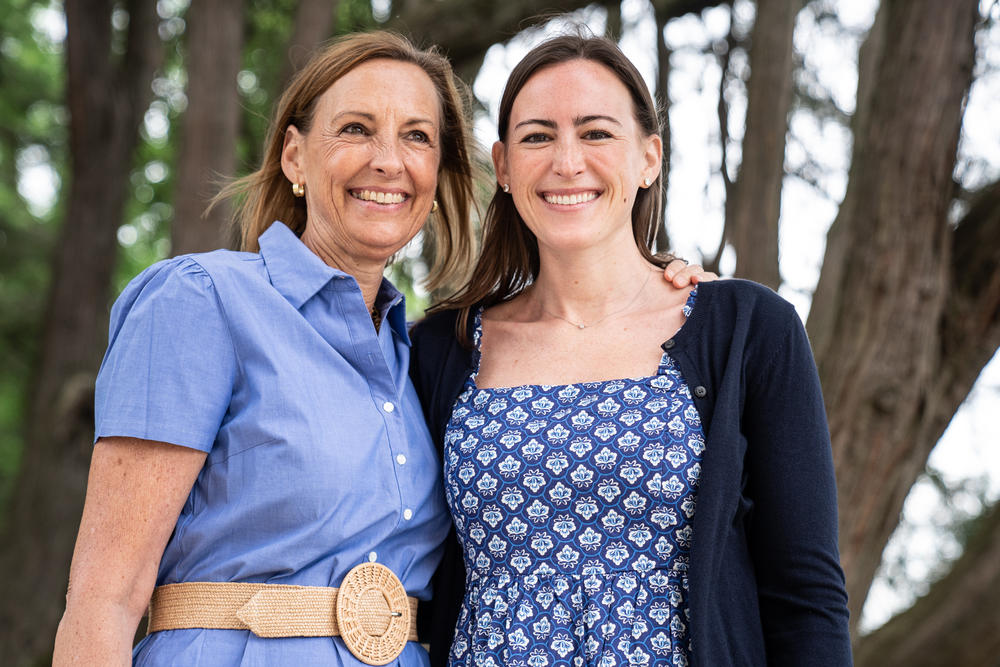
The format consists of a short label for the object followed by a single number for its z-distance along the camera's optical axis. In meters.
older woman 1.97
